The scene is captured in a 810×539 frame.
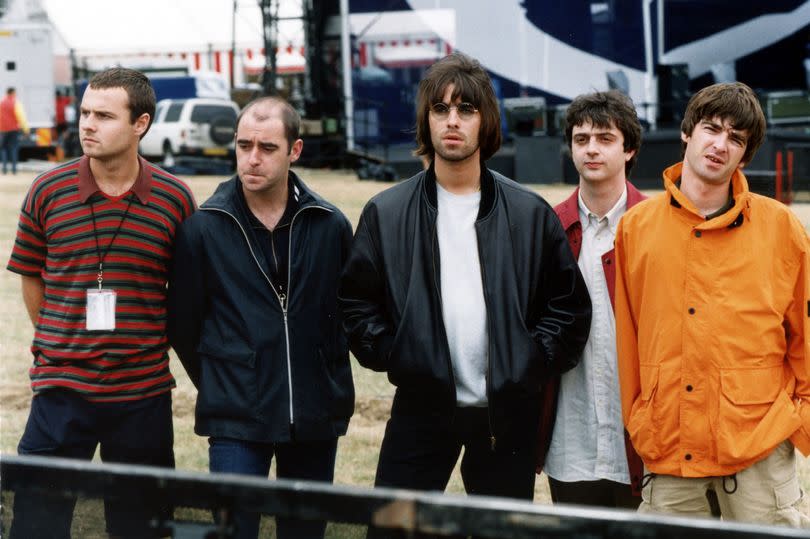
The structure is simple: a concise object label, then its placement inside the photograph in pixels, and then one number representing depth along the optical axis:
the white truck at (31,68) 30.69
